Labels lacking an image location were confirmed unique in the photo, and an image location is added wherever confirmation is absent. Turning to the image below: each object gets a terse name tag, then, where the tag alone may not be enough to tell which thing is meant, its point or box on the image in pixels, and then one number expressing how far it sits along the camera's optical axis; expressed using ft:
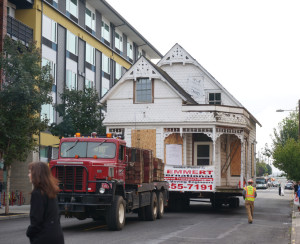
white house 65.92
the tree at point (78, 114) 81.45
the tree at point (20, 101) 58.60
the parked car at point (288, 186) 244.63
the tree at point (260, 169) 412.56
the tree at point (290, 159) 106.84
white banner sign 63.46
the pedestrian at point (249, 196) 50.82
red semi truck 40.53
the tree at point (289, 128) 184.75
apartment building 87.82
